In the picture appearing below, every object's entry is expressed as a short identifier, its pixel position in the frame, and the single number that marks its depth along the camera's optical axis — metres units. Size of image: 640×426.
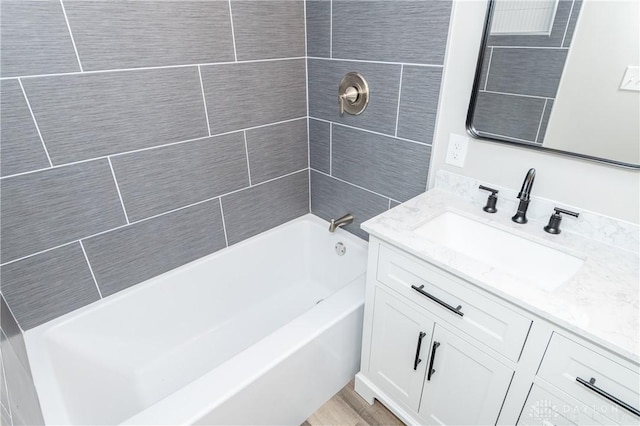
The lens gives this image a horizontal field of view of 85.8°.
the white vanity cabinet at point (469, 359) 0.81
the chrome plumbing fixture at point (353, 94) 1.54
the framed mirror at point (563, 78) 0.95
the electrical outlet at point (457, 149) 1.31
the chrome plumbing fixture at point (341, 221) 1.76
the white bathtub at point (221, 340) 1.13
